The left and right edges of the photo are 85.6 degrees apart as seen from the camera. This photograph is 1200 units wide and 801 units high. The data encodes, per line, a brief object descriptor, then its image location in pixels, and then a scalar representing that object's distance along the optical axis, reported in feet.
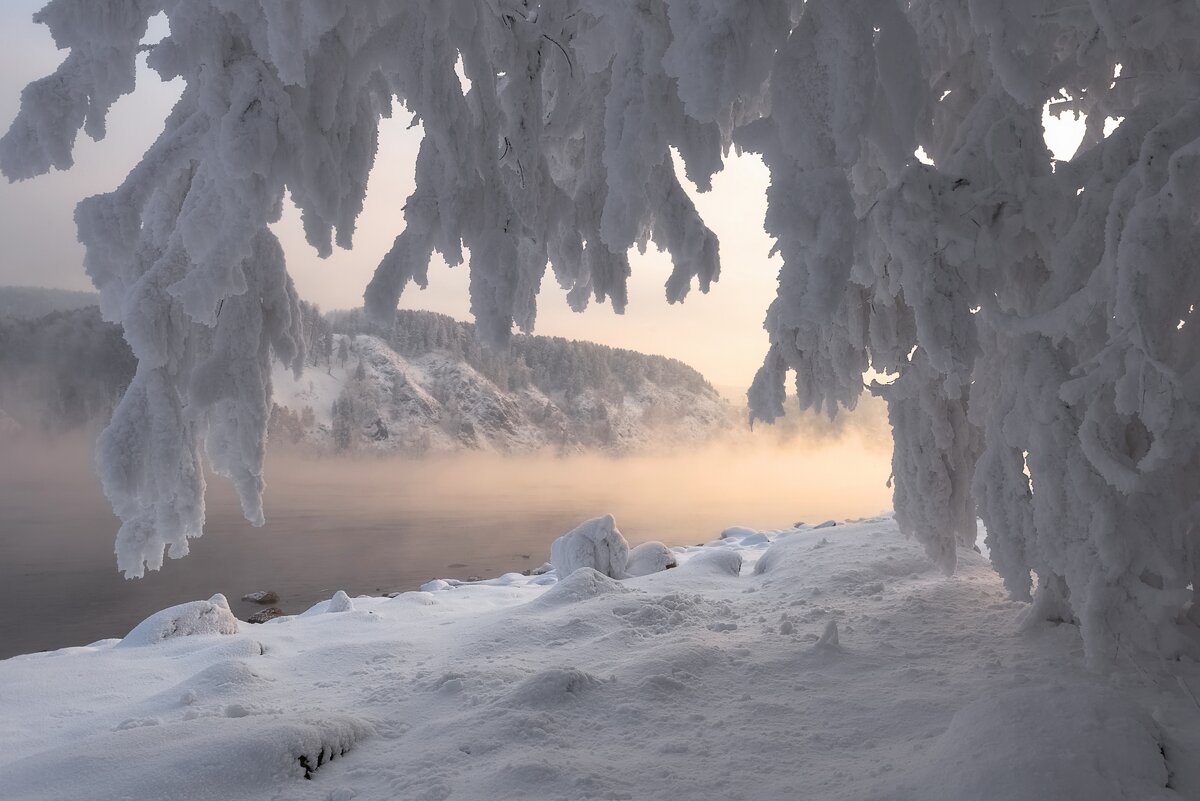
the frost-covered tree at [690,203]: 5.65
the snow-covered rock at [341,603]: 24.49
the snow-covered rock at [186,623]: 19.49
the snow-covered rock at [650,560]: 30.76
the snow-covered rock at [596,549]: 30.17
